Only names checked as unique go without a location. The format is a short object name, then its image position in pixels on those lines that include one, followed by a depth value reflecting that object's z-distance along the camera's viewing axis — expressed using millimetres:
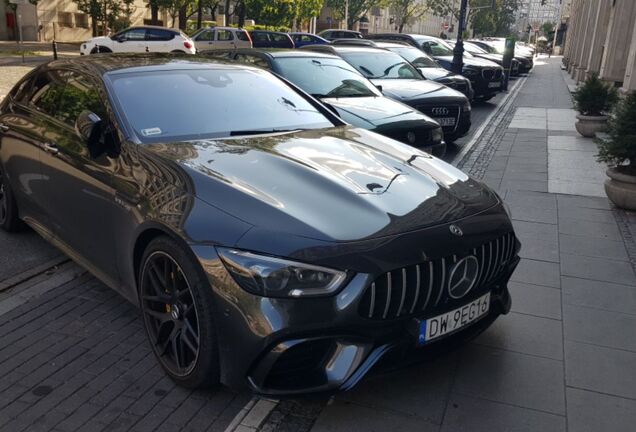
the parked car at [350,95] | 7062
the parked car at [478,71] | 16094
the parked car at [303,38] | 26658
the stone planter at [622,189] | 6273
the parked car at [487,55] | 21969
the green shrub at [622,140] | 6180
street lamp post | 15991
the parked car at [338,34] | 30317
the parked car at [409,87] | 9126
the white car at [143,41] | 24328
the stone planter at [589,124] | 10742
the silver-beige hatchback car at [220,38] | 24984
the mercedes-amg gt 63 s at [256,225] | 2566
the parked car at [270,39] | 25464
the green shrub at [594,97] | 10586
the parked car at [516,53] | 27853
